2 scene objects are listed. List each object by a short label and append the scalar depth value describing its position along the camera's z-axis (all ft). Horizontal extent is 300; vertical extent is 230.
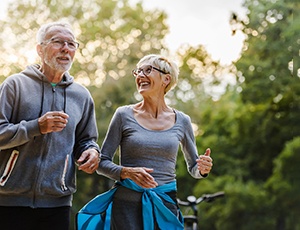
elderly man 6.97
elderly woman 7.46
